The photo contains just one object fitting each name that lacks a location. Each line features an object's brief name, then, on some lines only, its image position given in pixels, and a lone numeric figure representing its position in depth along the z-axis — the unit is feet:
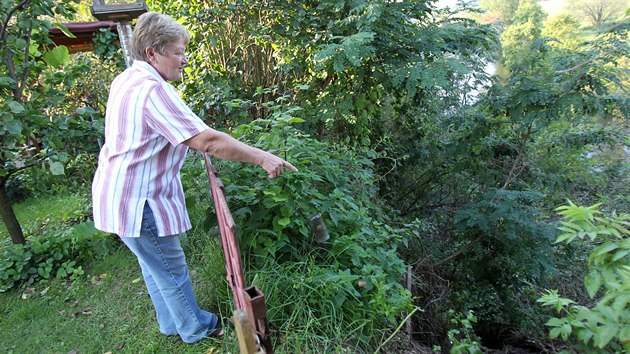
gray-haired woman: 5.82
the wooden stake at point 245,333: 4.09
